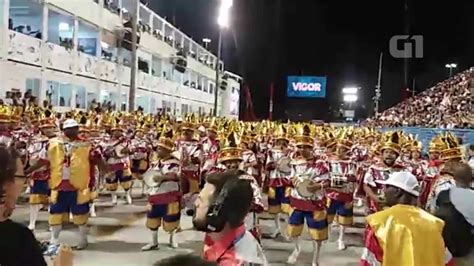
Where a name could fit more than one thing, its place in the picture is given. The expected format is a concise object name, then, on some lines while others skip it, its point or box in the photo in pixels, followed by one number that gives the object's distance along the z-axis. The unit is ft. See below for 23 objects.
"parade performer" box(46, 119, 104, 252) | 30.12
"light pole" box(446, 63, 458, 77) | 152.15
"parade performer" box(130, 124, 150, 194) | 49.21
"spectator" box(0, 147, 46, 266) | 8.26
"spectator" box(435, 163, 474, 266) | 15.16
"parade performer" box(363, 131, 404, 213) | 26.55
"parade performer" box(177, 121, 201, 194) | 36.22
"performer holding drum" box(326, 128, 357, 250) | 31.99
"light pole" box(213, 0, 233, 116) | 116.78
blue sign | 187.62
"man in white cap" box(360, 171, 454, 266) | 13.00
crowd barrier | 56.08
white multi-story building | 76.04
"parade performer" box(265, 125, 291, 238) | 36.70
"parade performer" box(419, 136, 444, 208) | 27.55
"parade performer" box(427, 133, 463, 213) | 22.04
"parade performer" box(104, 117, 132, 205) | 44.84
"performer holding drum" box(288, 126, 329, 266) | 28.60
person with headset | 10.85
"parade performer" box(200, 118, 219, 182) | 36.70
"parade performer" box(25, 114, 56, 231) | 34.47
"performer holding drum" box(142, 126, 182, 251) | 31.09
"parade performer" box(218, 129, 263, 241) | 22.05
